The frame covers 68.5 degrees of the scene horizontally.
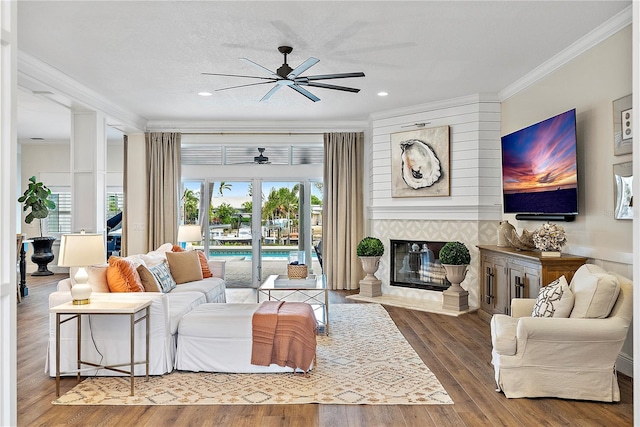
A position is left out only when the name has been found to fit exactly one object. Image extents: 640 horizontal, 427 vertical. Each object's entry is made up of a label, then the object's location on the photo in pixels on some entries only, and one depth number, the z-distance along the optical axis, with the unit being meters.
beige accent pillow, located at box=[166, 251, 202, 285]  5.47
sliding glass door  8.06
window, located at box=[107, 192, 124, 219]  9.84
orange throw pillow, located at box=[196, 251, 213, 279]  5.91
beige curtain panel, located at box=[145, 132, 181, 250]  7.70
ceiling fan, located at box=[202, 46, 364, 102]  3.94
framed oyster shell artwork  6.44
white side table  3.24
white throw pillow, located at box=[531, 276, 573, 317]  3.32
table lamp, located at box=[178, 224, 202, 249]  6.77
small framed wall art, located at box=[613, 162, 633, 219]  3.67
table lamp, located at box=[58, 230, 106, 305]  3.32
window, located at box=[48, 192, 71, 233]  9.90
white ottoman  3.64
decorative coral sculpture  4.30
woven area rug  3.16
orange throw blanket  3.58
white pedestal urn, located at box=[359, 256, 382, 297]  6.91
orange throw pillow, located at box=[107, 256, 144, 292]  3.90
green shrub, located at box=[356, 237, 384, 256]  6.85
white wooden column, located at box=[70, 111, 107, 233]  5.91
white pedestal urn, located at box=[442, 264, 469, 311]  5.94
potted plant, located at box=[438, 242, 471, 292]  5.91
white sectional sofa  3.59
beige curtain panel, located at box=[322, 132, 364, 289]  7.75
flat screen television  4.33
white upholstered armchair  3.12
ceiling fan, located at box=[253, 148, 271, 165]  8.07
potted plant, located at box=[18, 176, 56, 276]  7.23
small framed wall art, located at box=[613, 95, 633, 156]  3.67
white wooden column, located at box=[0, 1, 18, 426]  1.29
